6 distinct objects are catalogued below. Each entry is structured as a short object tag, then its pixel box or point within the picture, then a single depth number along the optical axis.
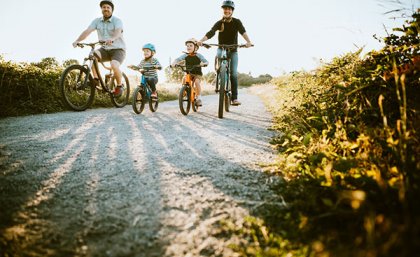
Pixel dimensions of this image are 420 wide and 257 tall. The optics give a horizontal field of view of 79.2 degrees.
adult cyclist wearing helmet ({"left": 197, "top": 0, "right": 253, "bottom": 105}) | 5.57
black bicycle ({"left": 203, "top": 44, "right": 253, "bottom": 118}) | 5.11
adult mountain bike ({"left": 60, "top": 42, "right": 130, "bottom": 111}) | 5.03
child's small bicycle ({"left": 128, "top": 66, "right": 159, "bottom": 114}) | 5.72
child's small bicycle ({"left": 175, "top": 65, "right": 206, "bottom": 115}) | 5.42
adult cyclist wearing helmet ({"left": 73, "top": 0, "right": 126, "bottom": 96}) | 5.63
